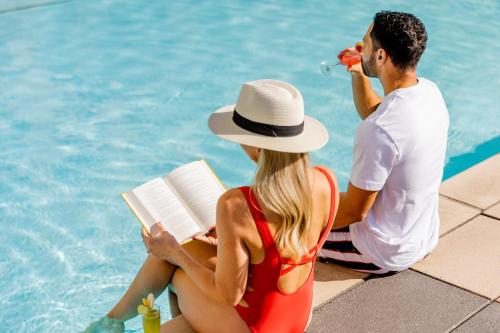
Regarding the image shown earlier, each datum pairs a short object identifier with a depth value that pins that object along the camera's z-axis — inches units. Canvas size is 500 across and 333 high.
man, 256.3
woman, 212.8
